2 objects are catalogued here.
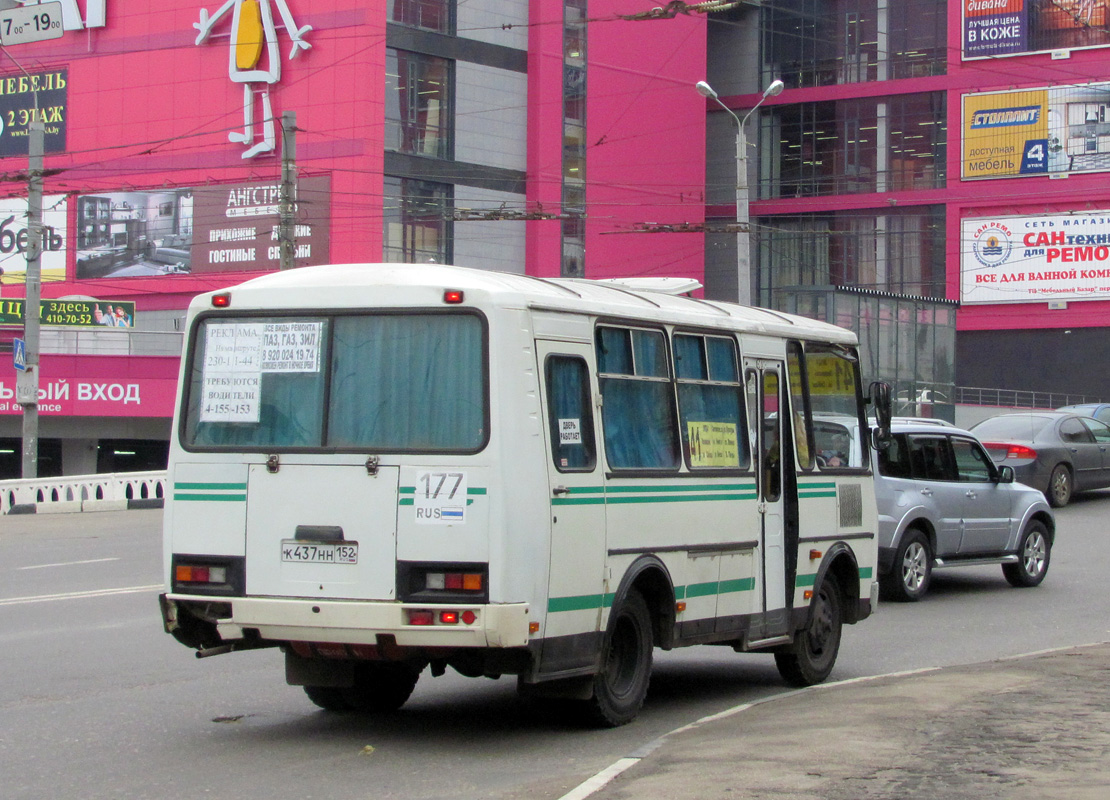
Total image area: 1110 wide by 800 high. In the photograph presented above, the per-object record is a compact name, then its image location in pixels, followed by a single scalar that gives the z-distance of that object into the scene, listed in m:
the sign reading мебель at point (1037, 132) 59.94
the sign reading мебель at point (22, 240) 57.44
